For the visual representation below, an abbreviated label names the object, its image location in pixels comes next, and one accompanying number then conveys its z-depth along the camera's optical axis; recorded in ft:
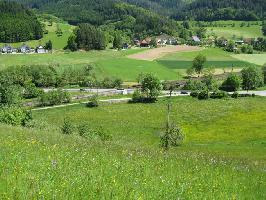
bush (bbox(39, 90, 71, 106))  335.67
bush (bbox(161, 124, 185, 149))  207.82
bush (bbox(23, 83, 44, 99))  373.81
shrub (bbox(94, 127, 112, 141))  169.79
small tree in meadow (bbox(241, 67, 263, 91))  423.23
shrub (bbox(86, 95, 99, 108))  329.93
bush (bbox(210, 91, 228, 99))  364.17
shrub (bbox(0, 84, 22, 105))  321.52
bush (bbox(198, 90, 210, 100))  360.77
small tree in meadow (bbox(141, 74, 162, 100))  353.72
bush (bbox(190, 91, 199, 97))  368.46
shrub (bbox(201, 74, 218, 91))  394.44
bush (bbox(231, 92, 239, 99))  368.27
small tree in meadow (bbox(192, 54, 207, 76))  521.65
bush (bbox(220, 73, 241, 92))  407.23
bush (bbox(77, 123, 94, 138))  161.91
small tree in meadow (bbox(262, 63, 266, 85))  460.96
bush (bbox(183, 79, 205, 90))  400.88
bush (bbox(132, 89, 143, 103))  350.02
